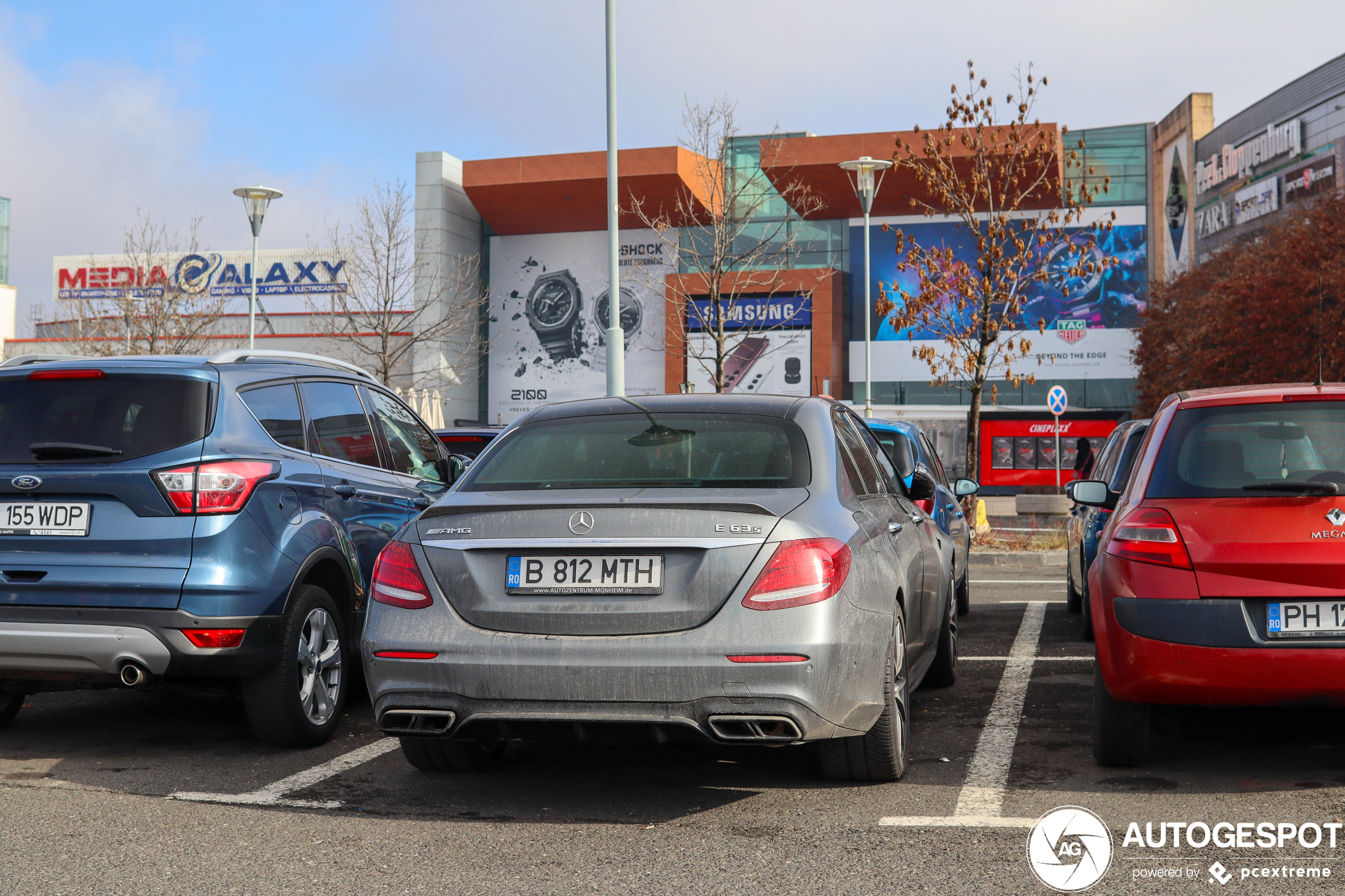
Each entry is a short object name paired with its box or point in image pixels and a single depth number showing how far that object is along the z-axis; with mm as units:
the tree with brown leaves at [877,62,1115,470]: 20219
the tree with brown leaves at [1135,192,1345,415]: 29969
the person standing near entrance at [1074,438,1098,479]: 25905
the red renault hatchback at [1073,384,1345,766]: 4520
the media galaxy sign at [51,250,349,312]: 58812
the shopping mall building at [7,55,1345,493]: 49375
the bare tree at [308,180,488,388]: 35188
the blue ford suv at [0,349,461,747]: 5184
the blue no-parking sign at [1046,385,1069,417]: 24461
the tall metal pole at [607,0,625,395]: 15703
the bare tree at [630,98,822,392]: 46000
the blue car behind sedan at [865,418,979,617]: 9078
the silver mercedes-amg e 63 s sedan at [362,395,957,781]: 4129
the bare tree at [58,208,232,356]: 32344
